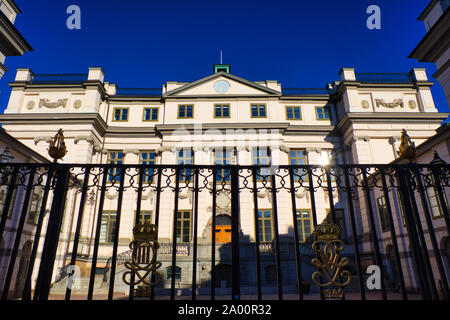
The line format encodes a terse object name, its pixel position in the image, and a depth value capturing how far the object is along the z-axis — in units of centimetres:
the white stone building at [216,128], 2227
